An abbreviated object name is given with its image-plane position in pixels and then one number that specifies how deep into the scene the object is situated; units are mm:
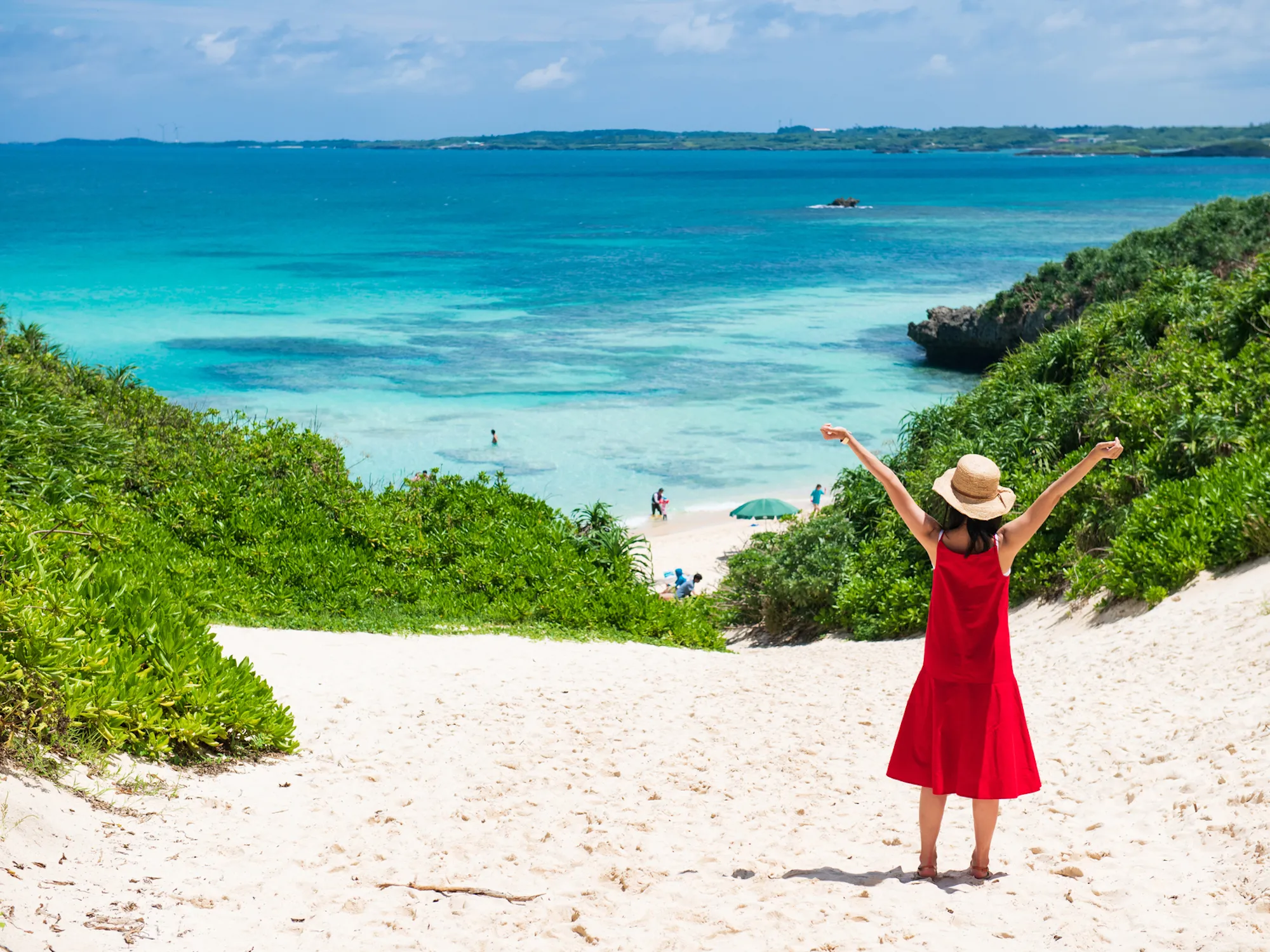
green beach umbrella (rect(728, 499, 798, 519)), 25203
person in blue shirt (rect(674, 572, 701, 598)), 20234
